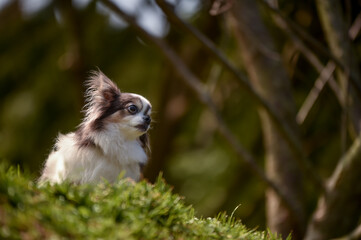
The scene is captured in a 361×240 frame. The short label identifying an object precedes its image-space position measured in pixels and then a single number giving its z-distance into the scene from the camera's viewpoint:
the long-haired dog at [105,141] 10.02
